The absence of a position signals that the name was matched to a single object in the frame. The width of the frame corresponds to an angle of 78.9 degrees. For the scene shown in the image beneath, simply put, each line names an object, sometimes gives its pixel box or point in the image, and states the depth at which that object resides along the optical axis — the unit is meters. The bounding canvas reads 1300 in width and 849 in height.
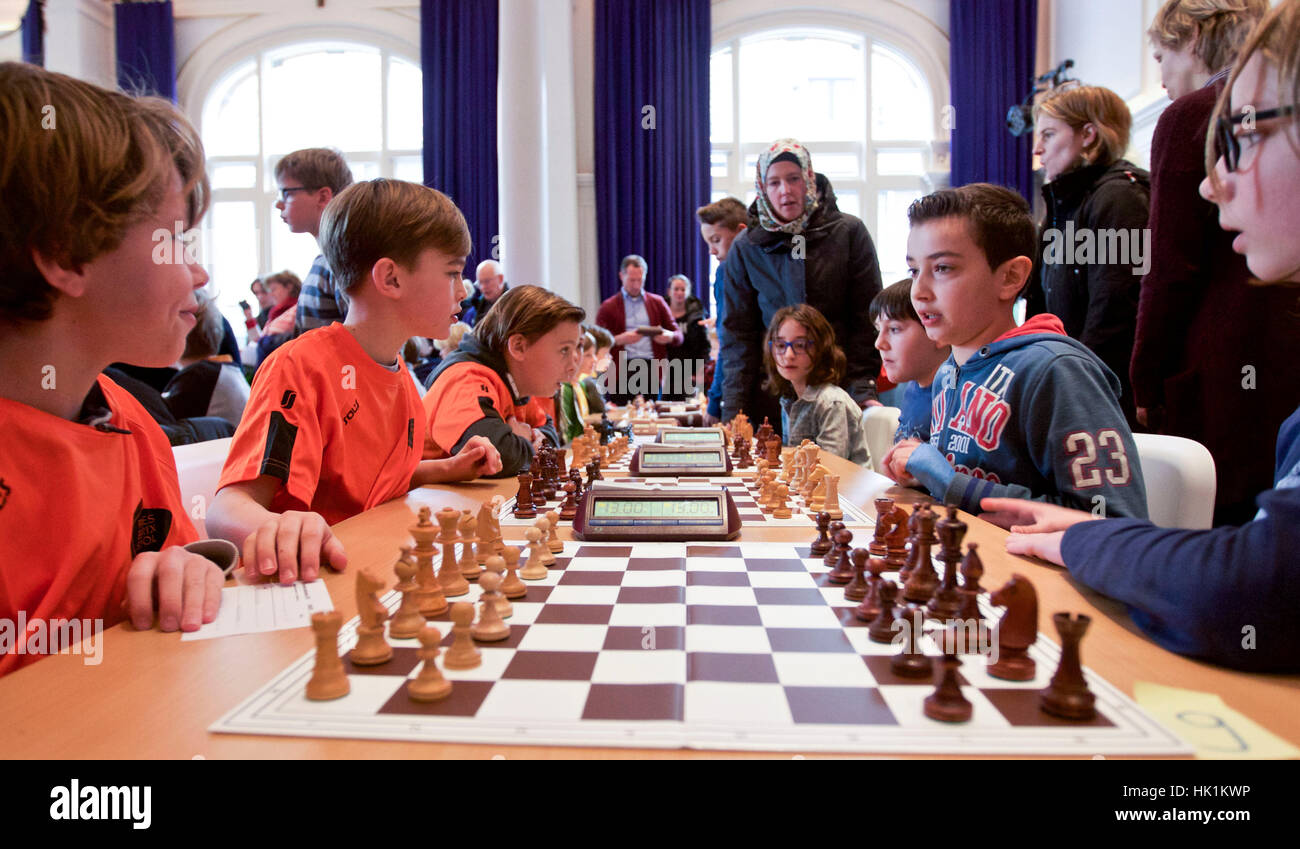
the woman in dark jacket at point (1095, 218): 2.71
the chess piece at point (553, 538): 1.28
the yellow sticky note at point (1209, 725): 0.63
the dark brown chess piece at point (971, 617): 0.87
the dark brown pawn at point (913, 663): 0.78
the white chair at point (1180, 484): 1.61
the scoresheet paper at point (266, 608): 0.95
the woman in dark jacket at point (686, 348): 7.23
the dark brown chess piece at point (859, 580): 1.06
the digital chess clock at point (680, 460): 2.31
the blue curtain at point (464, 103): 8.77
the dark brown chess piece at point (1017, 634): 0.79
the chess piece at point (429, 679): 0.74
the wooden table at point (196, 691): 0.65
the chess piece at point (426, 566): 1.00
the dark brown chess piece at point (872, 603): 0.96
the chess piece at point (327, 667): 0.74
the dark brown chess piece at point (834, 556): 1.19
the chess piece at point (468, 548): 1.18
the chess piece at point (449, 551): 1.11
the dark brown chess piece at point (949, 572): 0.95
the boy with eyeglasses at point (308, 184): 3.10
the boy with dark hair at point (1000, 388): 1.57
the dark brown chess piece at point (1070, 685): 0.69
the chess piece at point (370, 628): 0.83
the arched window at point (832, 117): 9.09
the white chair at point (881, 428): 3.45
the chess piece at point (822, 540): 1.31
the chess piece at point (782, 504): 1.64
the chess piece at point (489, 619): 0.89
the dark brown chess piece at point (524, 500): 1.67
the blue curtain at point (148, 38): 9.16
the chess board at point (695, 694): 0.66
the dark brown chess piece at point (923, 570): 1.03
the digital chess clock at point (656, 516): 1.40
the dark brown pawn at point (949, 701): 0.69
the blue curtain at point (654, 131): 8.52
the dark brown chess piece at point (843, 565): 1.14
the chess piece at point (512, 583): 1.07
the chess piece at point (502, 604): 0.94
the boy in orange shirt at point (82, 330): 1.02
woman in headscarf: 3.41
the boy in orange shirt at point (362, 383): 1.61
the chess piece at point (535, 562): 1.17
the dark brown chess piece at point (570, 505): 1.67
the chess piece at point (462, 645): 0.81
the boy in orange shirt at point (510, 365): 2.45
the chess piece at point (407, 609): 0.90
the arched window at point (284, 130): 9.56
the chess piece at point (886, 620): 0.89
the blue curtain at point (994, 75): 8.36
